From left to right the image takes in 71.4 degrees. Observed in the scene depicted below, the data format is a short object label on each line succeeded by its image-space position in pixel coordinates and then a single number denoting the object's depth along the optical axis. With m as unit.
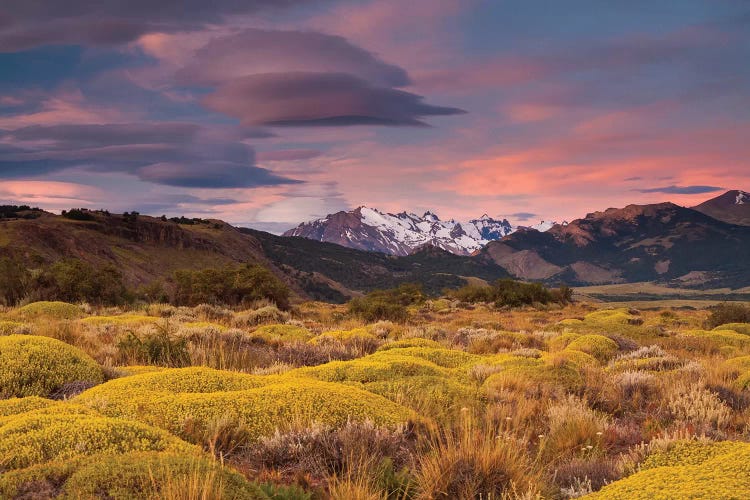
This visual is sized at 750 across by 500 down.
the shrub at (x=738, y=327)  21.61
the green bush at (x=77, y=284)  25.64
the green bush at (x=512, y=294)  44.84
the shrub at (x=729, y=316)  27.77
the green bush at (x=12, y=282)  24.62
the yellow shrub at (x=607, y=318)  24.20
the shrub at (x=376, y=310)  25.90
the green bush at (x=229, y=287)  29.71
